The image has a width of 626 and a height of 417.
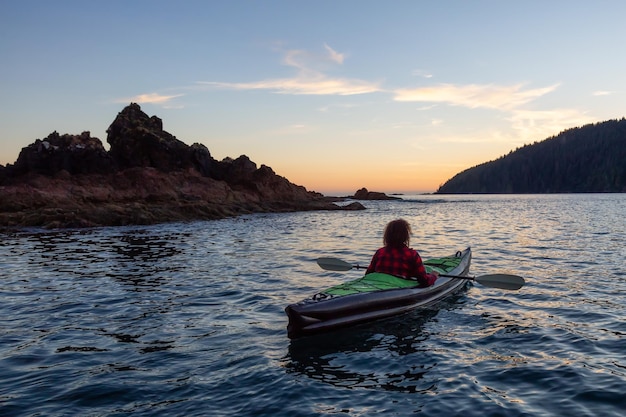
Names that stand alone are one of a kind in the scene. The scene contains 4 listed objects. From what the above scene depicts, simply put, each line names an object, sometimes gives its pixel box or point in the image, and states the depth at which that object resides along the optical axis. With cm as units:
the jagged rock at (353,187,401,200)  11599
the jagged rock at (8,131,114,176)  4247
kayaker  914
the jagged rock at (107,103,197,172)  5043
